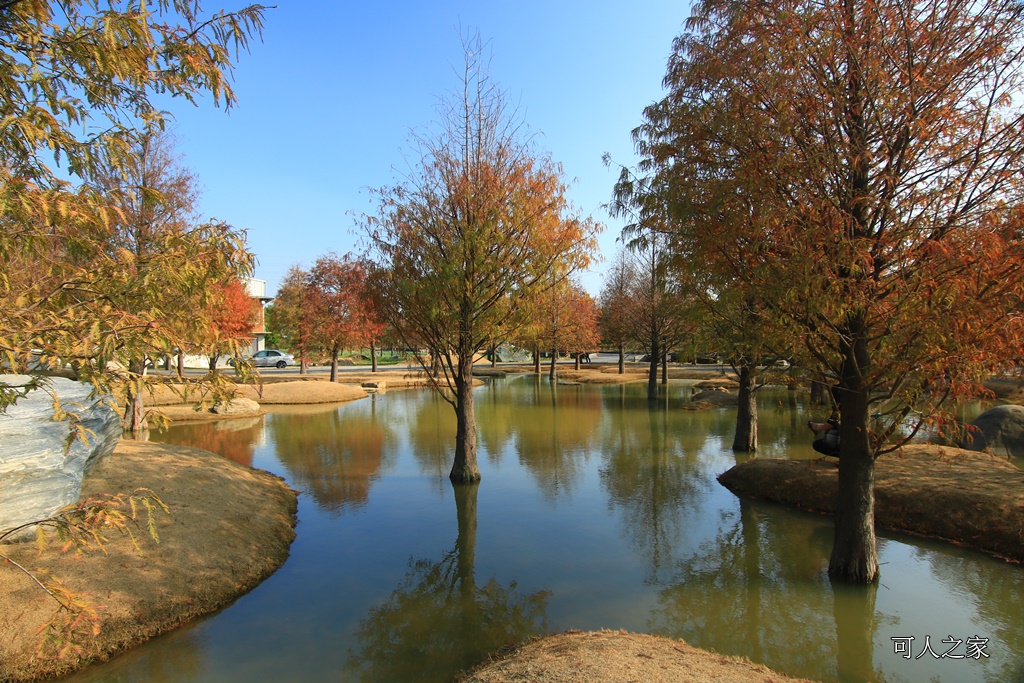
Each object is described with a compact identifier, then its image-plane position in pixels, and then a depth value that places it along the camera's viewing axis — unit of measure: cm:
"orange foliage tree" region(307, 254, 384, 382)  3403
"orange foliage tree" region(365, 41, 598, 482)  1164
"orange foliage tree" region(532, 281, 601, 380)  3822
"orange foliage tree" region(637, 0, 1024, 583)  595
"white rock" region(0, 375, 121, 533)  610
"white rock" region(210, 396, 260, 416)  2291
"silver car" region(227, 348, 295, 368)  5112
